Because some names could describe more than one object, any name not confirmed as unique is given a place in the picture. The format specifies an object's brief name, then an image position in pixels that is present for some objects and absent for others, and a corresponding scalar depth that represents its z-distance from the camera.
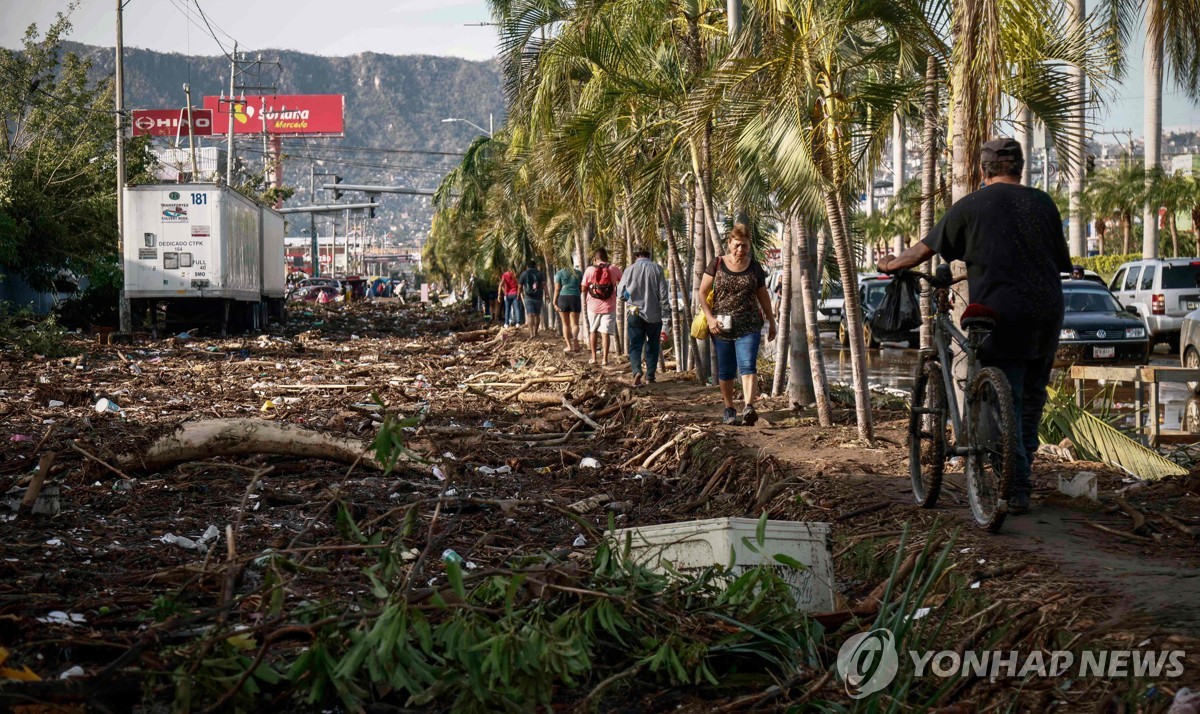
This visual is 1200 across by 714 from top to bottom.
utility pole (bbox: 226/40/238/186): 51.41
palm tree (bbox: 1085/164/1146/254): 56.62
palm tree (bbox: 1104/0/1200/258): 9.34
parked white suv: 27.08
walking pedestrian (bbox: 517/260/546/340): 30.64
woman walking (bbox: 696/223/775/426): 12.07
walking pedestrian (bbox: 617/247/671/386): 17.47
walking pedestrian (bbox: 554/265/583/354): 26.69
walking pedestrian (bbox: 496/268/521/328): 38.84
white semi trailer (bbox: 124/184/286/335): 30.42
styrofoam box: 5.21
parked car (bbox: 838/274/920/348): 30.73
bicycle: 6.19
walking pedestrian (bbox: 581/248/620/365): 20.30
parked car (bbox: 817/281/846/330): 36.50
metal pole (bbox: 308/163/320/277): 112.32
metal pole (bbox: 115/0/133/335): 30.56
